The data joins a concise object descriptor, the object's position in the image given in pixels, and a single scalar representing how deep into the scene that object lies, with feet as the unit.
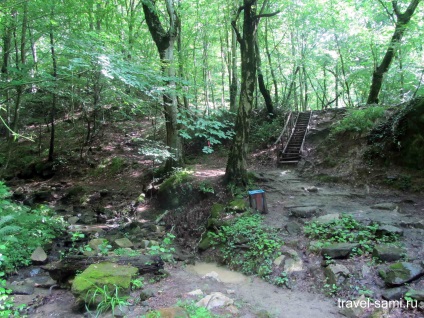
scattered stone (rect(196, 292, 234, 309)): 12.56
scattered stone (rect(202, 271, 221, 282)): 17.12
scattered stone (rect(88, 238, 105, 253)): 20.40
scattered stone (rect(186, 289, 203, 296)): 13.75
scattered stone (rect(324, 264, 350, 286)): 14.57
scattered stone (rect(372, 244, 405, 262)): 14.89
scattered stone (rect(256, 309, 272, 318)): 12.34
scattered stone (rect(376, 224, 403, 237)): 16.98
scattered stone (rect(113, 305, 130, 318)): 11.51
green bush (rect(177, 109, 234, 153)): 26.32
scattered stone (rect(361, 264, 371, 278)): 14.39
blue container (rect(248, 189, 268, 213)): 24.23
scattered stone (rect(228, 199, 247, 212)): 25.12
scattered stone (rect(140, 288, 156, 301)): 13.02
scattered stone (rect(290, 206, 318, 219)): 22.43
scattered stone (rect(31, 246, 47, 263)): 18.84
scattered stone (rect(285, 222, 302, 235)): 20.33
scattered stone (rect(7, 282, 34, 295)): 14.79
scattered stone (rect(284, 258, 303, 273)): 16.58
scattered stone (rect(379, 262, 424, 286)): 13.13
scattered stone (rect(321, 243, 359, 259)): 16.01
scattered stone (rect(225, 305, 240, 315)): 12.25
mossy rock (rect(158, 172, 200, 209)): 31.01
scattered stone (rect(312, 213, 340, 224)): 20.27
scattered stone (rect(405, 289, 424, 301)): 11.92
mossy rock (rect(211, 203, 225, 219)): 25.21
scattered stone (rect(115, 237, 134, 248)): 21.23
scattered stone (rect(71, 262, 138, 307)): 12.38
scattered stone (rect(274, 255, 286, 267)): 17.37
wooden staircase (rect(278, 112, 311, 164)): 40.04
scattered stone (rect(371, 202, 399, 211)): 22.02
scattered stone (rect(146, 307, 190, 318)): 10.77
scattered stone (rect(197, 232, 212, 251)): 21.83
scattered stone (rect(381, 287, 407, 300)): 12.60
